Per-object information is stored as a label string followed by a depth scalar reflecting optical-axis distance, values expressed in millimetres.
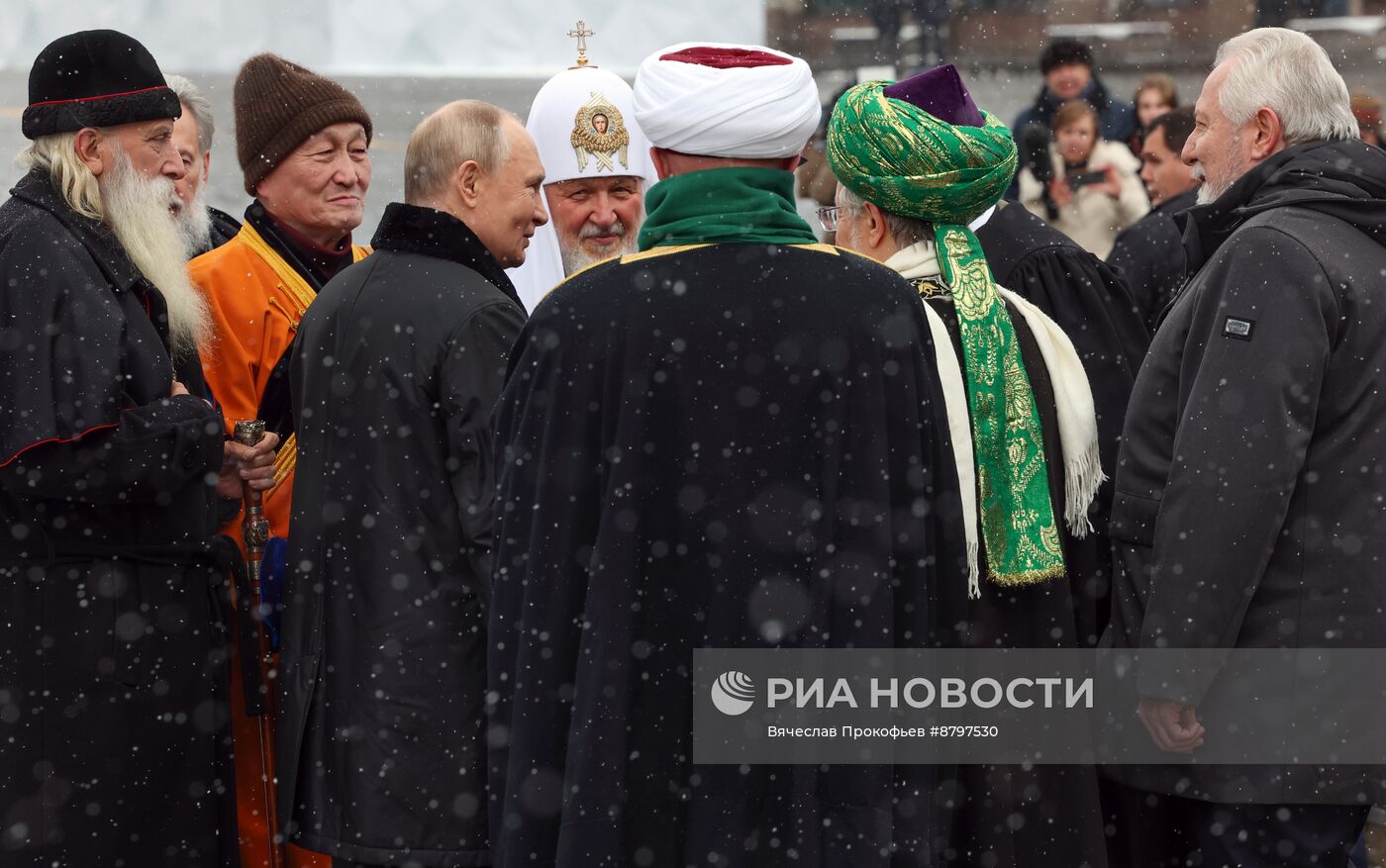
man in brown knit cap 8719
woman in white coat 17172
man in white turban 5289
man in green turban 6613
